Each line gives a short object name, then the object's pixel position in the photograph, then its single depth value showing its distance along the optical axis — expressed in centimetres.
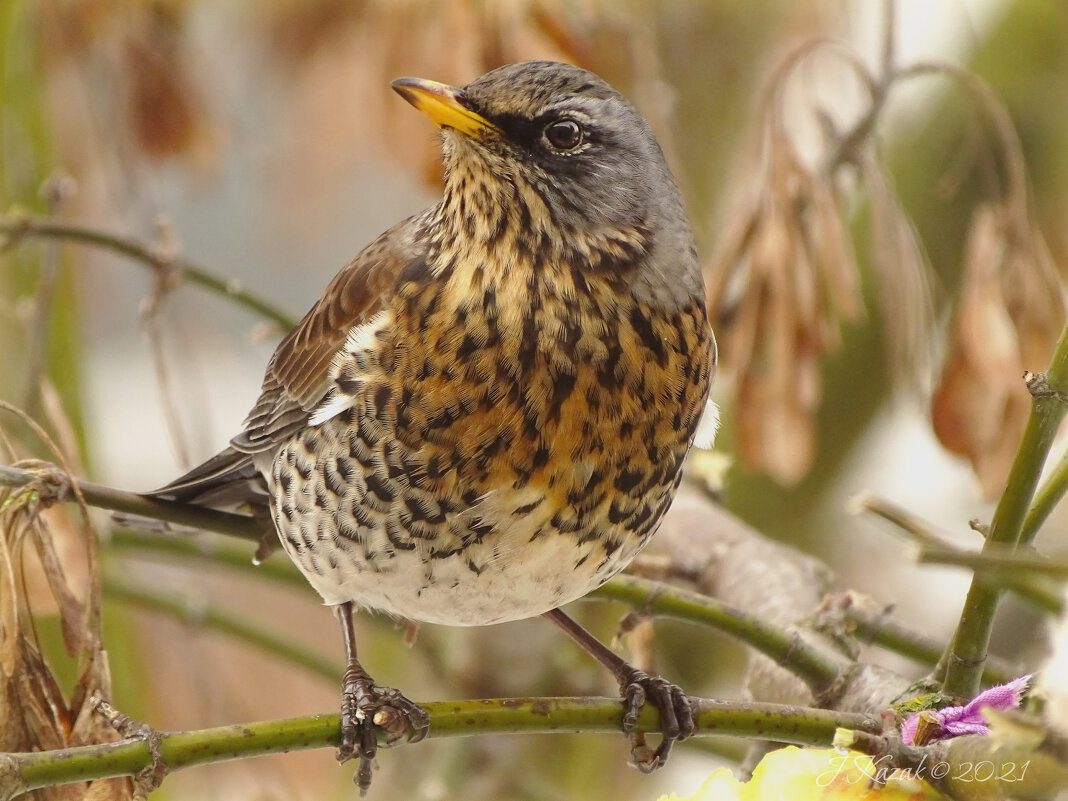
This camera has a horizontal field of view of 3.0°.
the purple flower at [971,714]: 375
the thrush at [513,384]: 382
